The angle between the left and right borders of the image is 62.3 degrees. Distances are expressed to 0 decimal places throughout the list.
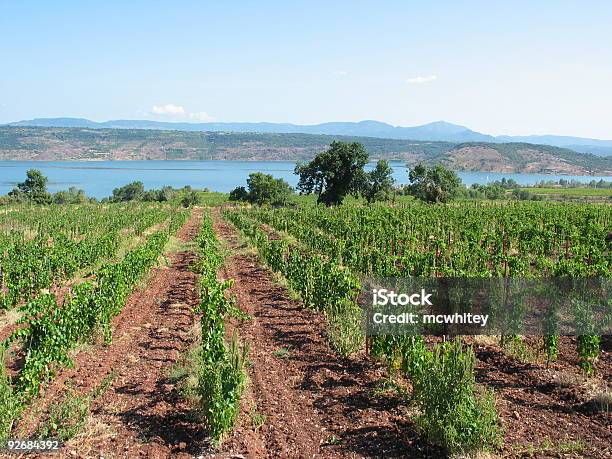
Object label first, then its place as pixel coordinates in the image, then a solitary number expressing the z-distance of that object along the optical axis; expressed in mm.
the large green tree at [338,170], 60500
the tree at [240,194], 66250
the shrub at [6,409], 7051
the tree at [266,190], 61906
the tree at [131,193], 78688
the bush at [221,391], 7285
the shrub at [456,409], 6660
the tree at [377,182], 63325
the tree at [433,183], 62062
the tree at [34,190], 71312
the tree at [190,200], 67488
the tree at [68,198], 75062
